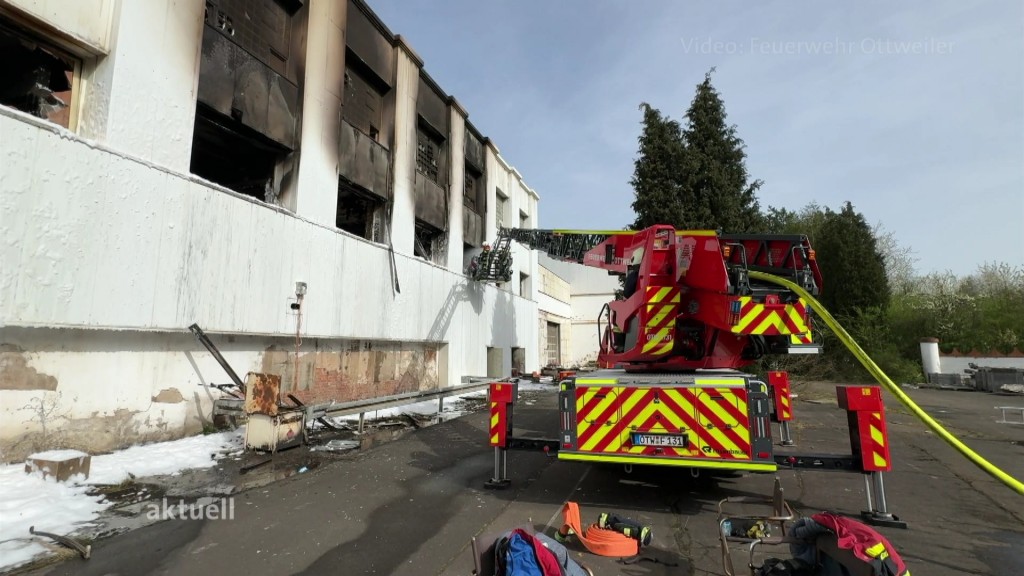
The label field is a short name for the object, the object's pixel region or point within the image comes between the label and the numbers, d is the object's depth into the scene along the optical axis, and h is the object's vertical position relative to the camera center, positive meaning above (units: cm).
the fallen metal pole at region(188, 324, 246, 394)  862 -18
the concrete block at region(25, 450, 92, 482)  583 -156
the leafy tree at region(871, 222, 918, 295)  3525 +606
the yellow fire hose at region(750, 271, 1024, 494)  382 -37
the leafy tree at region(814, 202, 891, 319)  2689 +443
